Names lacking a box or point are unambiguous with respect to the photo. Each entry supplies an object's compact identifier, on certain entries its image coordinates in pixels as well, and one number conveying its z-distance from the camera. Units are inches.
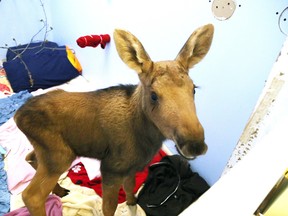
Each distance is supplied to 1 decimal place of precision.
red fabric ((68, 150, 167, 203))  86.5
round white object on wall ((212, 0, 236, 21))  64.8
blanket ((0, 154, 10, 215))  76.7
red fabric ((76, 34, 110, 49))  107.0
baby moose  51.0
